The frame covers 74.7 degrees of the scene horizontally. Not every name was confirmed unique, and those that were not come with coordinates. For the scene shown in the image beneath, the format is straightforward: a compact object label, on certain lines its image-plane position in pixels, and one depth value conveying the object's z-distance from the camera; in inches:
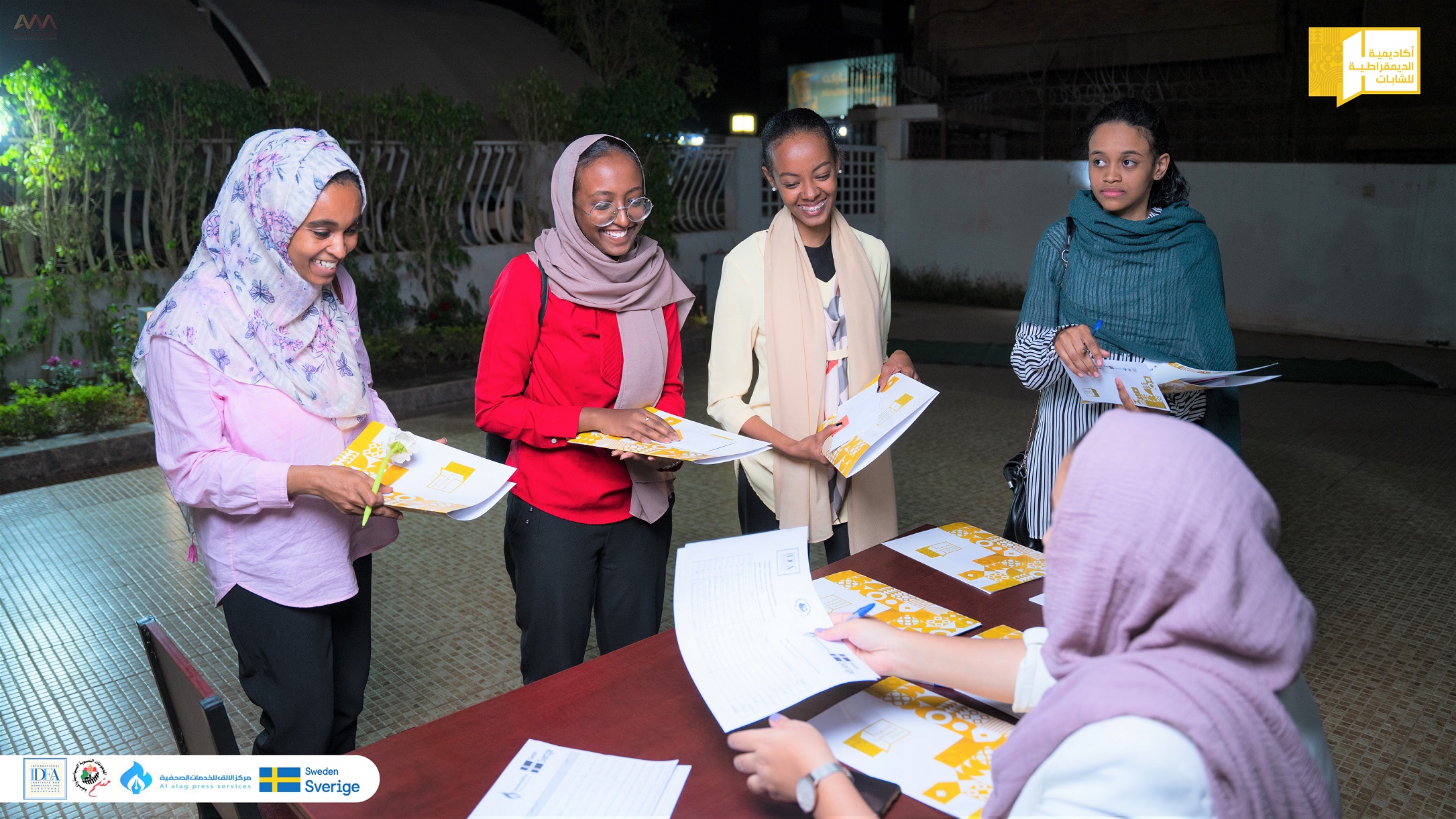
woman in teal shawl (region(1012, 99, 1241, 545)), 80.0
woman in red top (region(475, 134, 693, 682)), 74.4
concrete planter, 177.3
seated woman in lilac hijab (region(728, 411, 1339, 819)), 32.1
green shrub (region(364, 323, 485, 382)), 256.5
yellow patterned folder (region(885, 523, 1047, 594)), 68.6
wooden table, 43.9
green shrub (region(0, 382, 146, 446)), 184.5
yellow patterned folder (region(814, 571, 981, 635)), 60.3
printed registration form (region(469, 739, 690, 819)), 43.0
